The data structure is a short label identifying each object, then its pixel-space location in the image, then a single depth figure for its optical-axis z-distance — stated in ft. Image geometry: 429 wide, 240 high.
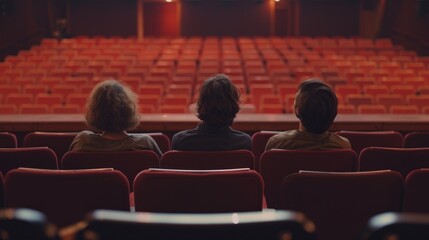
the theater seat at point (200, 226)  3.63
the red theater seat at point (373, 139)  11.07
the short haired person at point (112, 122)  9.02
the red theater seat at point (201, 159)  8.30
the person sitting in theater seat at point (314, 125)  9.04
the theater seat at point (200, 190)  6.22
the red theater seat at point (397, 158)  8.64
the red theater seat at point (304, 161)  8.20
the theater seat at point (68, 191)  6.51
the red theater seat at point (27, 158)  8.62
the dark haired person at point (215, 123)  9.14
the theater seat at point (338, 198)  6.31
